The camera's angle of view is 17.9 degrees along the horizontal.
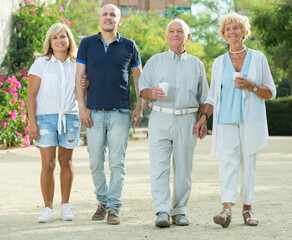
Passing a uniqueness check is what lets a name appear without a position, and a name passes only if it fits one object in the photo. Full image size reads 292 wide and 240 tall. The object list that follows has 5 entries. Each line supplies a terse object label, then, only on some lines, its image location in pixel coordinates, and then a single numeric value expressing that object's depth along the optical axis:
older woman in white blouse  8.76
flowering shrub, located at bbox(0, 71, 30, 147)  25.00
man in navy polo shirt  9.14
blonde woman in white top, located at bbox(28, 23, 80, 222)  9.33
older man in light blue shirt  8.93
